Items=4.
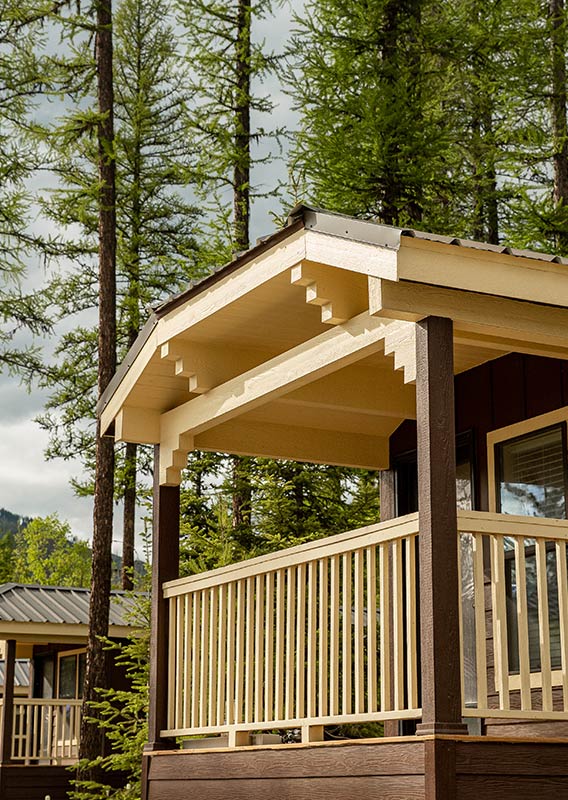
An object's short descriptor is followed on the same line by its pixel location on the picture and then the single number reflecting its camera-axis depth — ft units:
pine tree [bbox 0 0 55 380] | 73.61
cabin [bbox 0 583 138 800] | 66.28
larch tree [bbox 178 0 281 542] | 75.20
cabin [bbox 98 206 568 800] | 20.80
